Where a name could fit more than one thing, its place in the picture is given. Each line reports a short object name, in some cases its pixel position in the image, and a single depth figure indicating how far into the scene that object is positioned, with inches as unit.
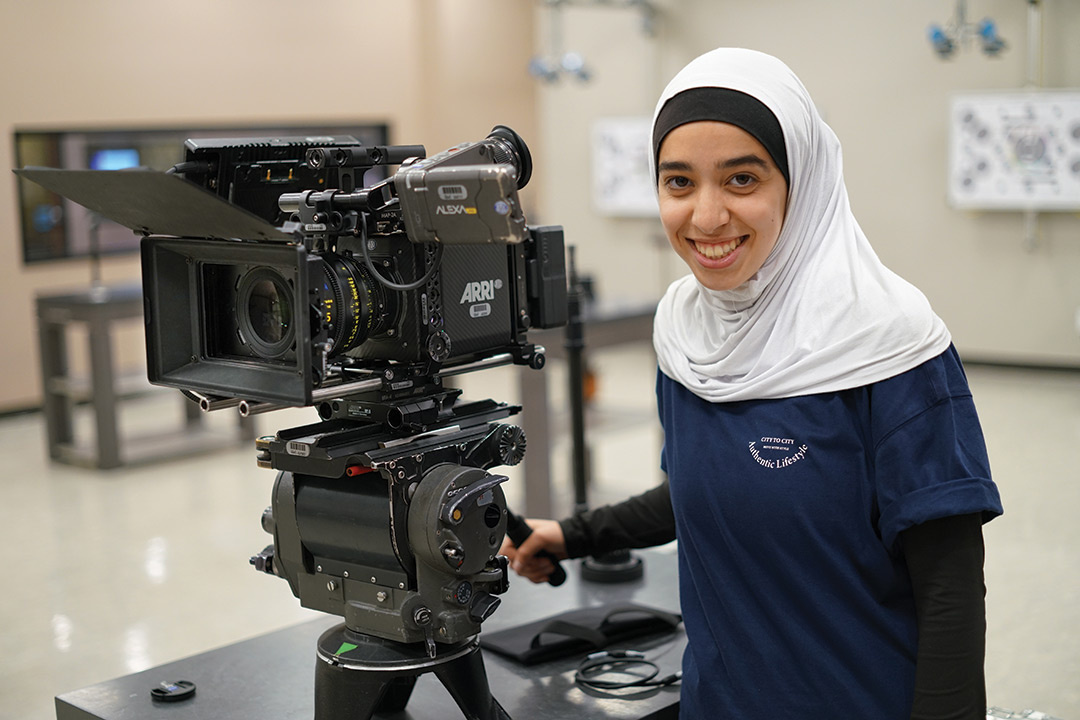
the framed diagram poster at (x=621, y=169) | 338.0
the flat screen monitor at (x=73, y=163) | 275.9
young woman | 51.5
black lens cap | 67.6
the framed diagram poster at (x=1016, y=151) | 267.1
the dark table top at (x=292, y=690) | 65.8
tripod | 57.7
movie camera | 54.0
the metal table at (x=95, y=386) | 222.8
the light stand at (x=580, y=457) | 85.0
